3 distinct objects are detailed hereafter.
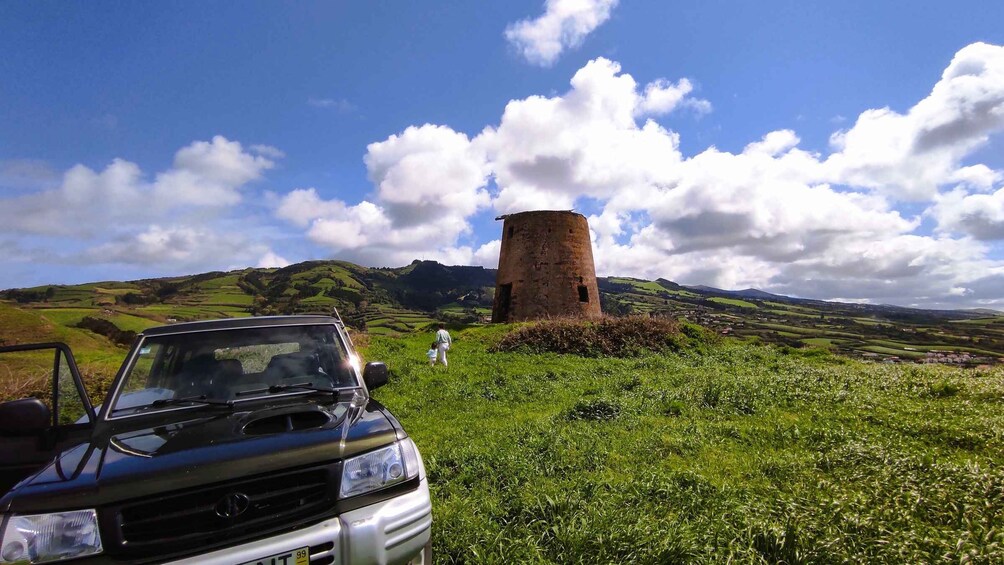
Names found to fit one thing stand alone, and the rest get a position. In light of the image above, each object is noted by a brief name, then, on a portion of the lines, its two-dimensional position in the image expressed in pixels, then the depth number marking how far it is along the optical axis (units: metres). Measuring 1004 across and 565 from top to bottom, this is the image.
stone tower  22.22
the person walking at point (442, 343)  13.83
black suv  2.12
